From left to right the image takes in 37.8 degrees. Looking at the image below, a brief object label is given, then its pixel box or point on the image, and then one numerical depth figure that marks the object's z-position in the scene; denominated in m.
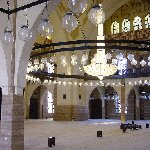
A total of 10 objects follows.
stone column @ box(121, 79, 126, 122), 16.92
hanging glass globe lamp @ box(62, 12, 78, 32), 3.62
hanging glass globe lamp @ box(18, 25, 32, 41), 4.28
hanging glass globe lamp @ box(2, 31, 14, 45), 4.53
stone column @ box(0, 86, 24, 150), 5.67
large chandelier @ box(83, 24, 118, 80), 11.51
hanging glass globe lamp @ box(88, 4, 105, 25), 3.53
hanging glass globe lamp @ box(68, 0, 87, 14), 3.28
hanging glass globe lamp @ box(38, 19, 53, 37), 4.18
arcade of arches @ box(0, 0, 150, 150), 5.75
